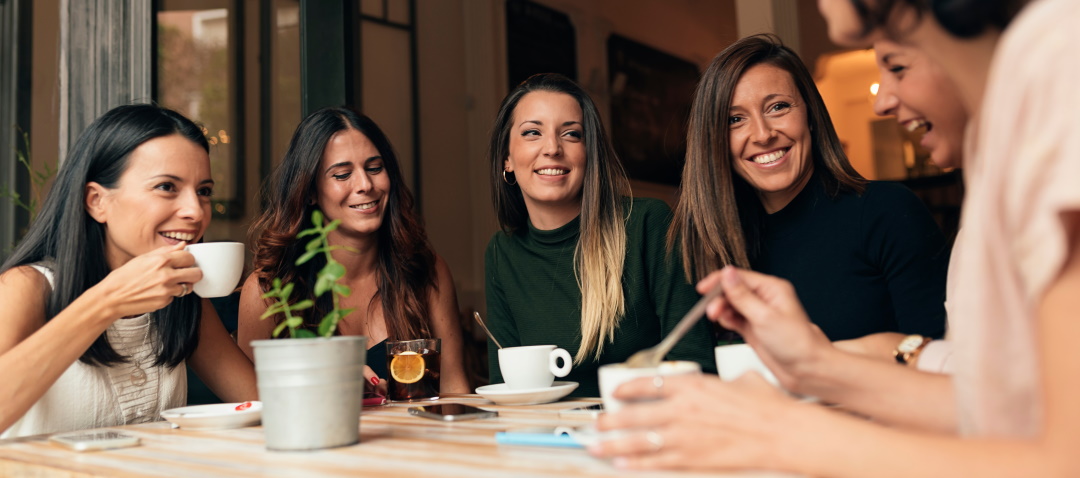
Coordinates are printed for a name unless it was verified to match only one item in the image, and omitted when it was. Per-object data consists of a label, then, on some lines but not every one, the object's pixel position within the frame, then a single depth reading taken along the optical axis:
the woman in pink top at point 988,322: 0.65
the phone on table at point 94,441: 1.17
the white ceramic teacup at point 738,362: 1.11
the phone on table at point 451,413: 1.32
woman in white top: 1.49
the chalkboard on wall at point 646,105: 7.00
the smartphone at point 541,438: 0.98
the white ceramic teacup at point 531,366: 1.61
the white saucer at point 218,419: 1.34
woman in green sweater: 2.18
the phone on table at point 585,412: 1.30
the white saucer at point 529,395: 1.51
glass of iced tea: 1.79
